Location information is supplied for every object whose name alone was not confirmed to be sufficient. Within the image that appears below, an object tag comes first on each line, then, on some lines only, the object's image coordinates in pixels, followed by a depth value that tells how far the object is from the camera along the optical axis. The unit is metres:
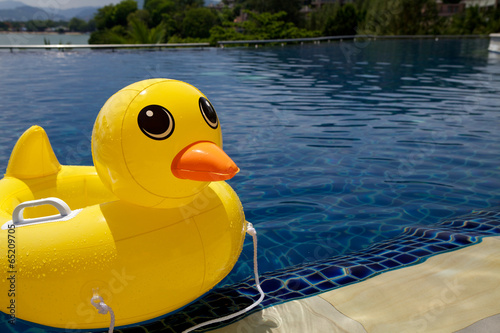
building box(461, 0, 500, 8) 40.84
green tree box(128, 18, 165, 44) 28.64
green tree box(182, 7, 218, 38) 43.06
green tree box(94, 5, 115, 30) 67.69
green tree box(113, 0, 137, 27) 67.69
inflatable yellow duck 1.94
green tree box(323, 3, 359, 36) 32.41
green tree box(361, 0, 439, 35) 33.28
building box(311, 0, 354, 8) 71.44
